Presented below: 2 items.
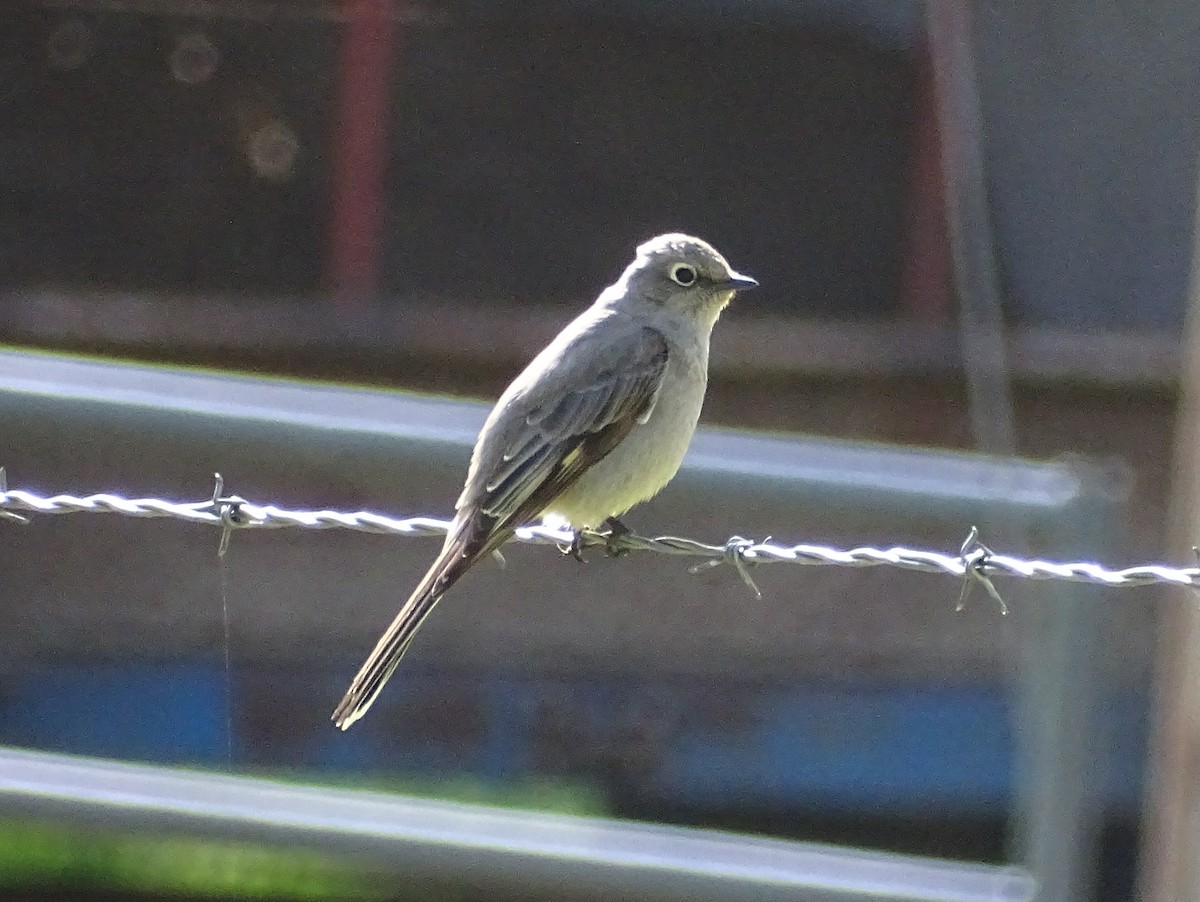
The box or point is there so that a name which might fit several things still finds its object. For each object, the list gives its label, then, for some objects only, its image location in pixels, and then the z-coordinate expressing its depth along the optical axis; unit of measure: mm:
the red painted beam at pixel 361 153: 18562
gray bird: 8789
